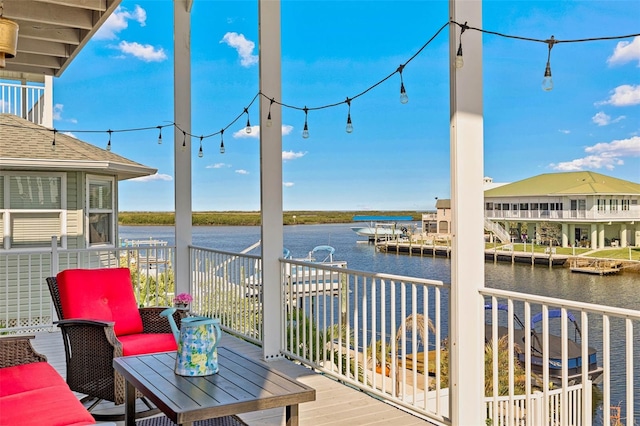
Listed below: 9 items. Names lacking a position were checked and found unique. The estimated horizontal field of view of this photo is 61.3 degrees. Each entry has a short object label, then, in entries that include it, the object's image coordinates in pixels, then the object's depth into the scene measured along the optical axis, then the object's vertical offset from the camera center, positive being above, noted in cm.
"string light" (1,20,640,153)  253 +82
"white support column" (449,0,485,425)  279 -6
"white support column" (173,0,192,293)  623 +99
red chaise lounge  212 -78
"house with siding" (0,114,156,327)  806 +29
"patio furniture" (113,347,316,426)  206 -71
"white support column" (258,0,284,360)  444 +35
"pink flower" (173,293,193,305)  320 -48
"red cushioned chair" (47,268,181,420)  318 -71
